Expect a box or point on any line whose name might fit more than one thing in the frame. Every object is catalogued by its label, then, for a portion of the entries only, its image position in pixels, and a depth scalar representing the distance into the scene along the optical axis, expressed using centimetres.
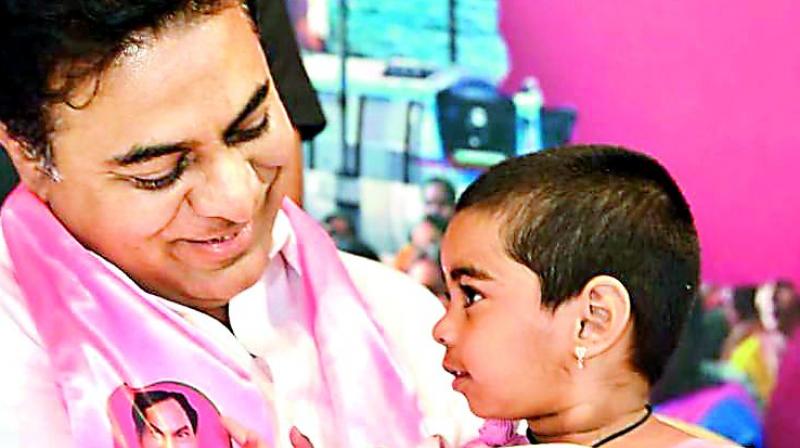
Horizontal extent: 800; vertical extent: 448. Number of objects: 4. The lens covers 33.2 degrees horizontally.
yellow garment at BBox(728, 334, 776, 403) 232
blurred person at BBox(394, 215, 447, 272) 253
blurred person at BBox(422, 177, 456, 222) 251
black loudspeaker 246
